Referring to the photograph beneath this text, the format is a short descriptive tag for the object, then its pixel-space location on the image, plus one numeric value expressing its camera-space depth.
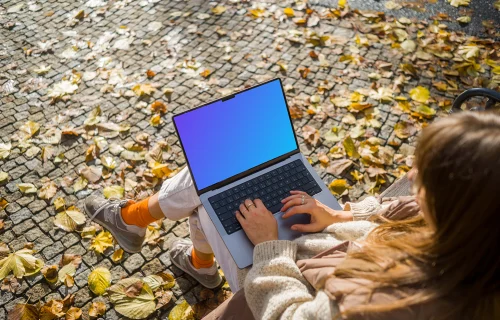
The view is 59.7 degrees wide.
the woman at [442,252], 1.12
